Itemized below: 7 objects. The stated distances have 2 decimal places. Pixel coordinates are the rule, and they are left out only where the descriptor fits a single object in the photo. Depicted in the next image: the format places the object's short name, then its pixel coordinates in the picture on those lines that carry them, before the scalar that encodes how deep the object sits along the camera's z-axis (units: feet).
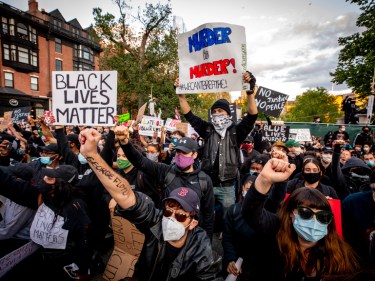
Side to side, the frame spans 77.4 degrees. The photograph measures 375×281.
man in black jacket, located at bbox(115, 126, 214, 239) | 9.88
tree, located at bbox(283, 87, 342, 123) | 140.32
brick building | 89.56
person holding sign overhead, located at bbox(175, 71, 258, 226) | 11.41
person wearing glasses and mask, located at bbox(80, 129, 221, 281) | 5.96
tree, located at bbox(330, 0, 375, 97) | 59.06
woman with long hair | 5.97
